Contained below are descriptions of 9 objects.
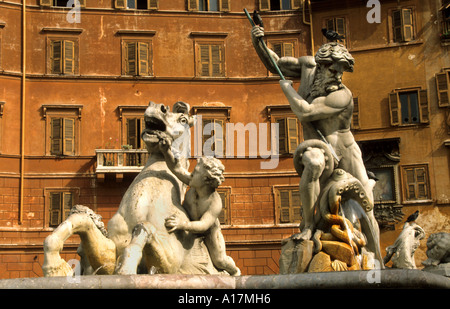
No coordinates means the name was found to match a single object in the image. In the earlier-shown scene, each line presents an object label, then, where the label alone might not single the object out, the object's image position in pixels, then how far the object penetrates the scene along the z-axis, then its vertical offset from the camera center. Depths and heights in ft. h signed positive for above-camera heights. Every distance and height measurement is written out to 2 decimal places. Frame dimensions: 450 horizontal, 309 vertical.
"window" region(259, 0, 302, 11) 150.10 +43.33
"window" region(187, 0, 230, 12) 149.28 +43.30
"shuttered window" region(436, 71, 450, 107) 139.95 +25.05
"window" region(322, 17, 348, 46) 147.95 +38.52
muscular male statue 32.68 +5.20
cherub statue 27.63 +1.29
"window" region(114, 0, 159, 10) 146.74 +43.39
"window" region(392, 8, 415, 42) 145.59 +37.37
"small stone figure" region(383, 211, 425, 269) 44.52 -0.68
